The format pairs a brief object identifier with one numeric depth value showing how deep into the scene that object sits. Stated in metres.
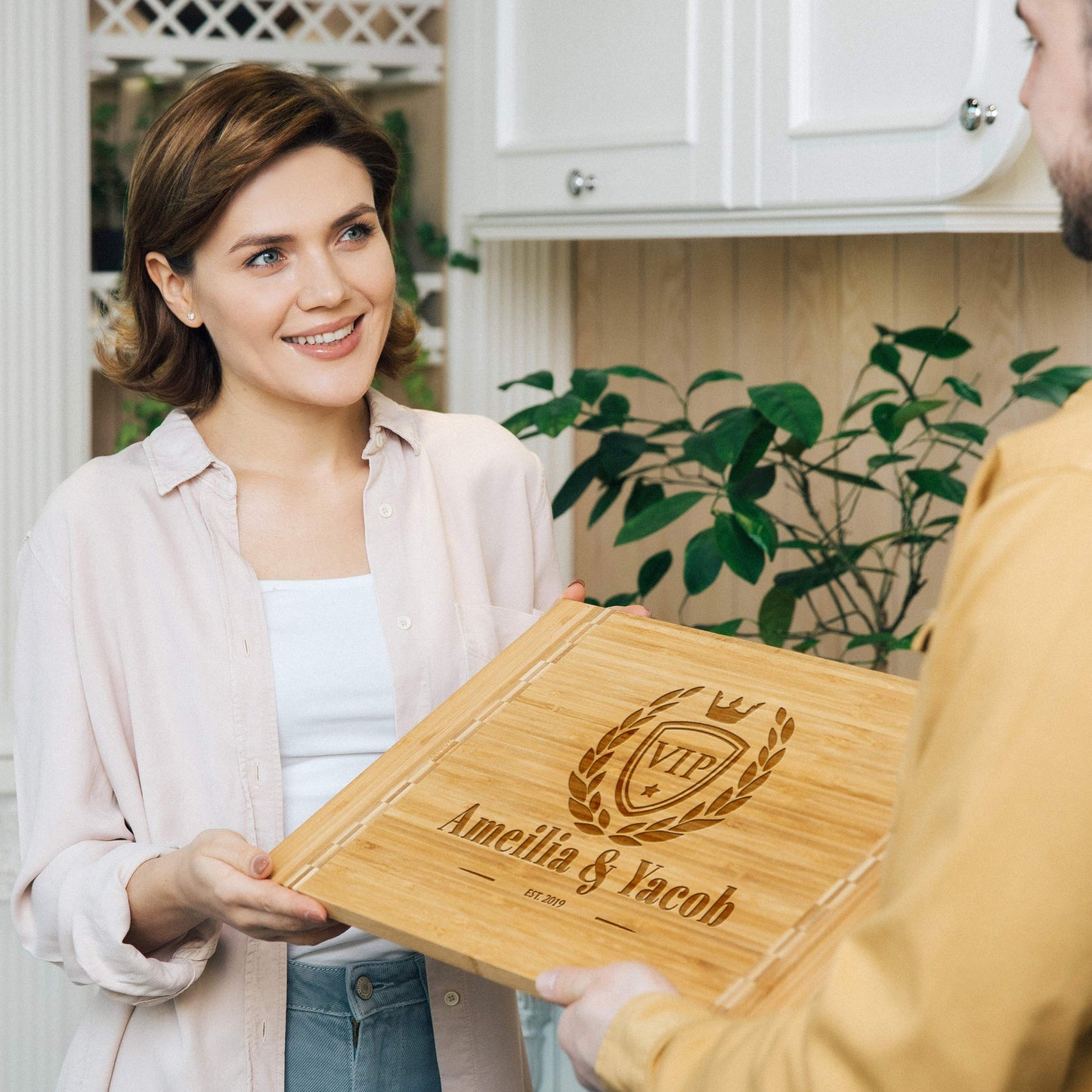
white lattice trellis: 2.31
